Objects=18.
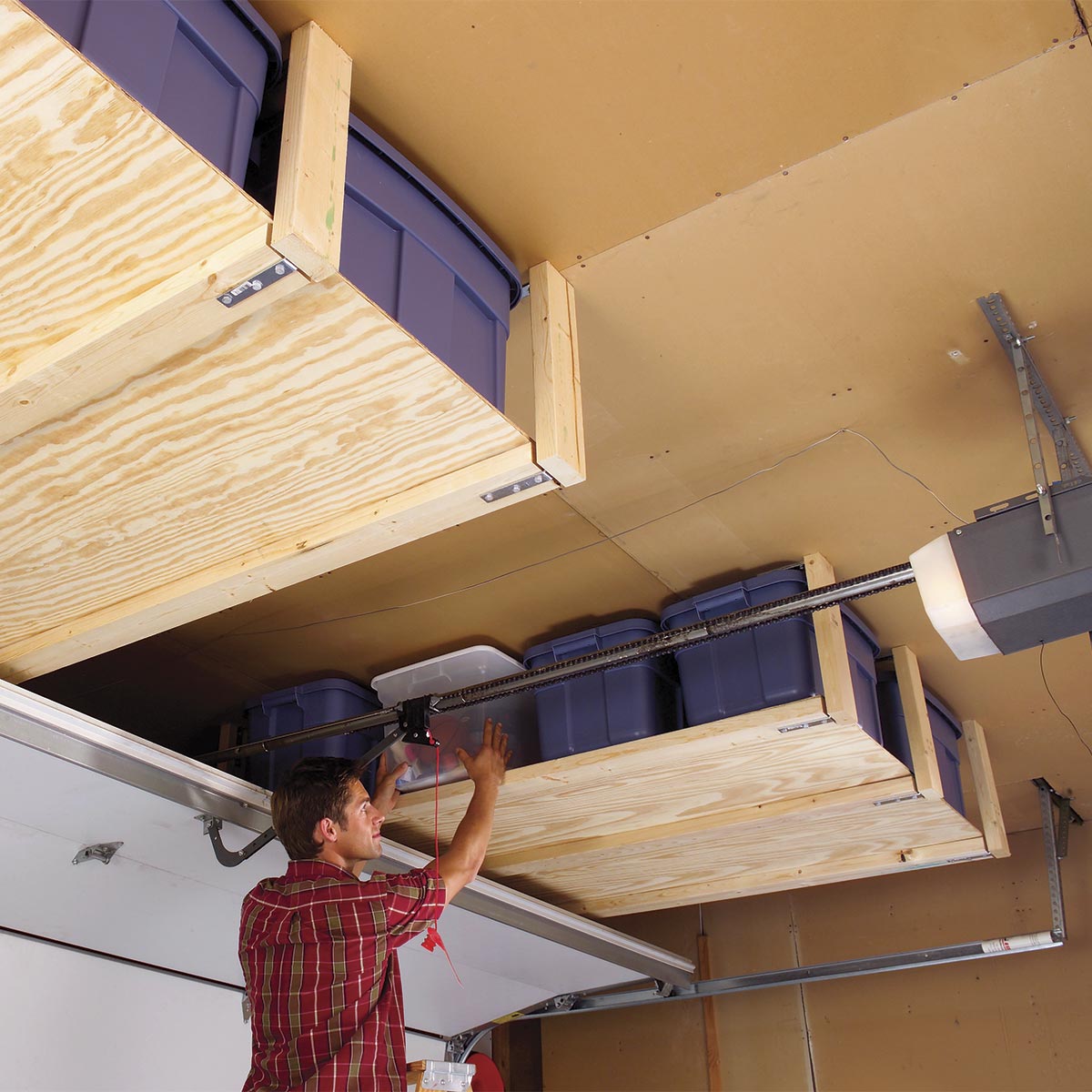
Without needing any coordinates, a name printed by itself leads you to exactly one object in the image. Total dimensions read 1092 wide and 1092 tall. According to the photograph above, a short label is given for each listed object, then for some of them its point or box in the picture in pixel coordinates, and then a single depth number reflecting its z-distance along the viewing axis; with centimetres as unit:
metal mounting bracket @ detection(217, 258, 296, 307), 143
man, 196
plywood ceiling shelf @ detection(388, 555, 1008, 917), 265
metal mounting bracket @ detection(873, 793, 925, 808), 293
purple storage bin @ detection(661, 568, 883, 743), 260
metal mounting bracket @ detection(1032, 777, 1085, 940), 380
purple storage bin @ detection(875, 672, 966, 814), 302
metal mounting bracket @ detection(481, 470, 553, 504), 186
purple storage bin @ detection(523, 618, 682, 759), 276
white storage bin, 298
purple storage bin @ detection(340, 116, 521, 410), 168
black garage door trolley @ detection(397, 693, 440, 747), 254
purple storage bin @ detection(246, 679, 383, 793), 307
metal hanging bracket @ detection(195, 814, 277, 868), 243
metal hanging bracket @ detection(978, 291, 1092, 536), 207
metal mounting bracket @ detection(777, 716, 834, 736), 253
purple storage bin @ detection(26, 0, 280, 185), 131
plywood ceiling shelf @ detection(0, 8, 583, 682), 135
